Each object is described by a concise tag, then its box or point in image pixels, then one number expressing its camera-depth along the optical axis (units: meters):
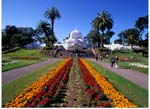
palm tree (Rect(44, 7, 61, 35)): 22.85
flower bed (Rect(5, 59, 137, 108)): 2.91
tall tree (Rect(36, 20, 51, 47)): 25.54
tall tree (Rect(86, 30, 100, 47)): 31.60
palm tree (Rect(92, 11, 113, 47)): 24.55
